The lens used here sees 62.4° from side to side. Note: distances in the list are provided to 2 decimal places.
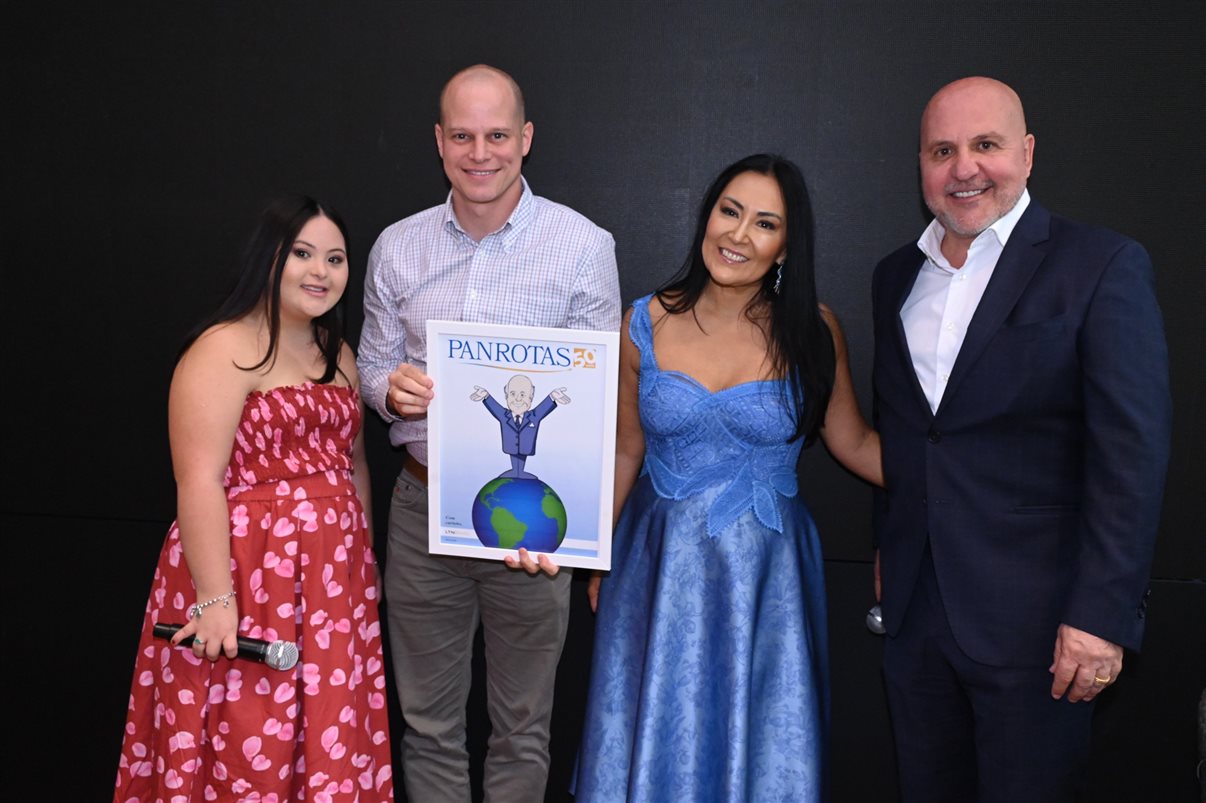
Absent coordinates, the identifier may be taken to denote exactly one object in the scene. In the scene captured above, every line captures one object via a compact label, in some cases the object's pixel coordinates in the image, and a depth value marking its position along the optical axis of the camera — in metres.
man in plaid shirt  2.45
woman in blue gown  2.22
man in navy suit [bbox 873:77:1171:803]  1.84
